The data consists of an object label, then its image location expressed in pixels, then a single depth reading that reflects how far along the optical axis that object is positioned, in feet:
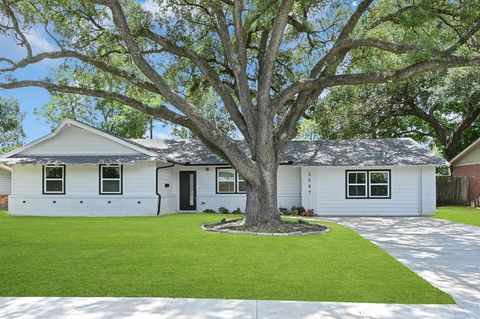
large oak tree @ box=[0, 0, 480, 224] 43.45
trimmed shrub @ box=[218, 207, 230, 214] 73.31
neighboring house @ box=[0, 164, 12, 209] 97.25
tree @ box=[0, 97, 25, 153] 133.08
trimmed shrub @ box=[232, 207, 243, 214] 73.24
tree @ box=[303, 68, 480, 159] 90.64
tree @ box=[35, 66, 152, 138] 131.44
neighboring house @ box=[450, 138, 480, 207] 87.04
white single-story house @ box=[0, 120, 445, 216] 69.36
